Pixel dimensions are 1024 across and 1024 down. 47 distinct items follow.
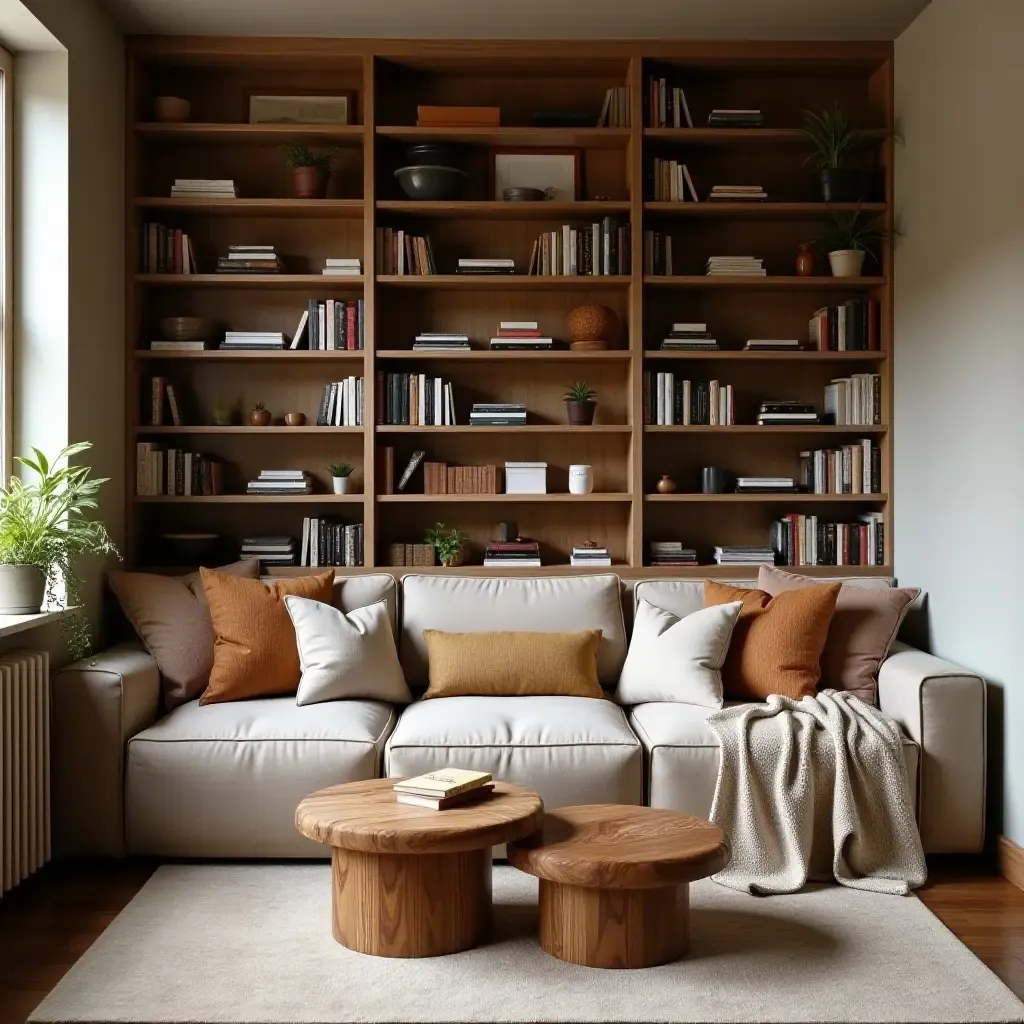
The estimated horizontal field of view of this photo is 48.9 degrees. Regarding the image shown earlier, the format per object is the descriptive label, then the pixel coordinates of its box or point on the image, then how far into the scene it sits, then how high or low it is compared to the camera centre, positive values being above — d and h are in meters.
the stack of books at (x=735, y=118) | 4.60 +1.61
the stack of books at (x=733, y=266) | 4.65 +1.01
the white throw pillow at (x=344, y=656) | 3.78 -0.50
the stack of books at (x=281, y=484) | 4.66 +0.11
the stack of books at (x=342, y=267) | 4.61 +1.00
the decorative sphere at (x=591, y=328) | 4.64 +0.75
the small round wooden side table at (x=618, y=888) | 2.61 -0.90
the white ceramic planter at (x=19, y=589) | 3.37 -0.24
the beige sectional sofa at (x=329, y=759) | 3.44 -0.77
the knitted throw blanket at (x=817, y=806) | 3.31 -0.88
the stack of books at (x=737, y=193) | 4.64 +1.31
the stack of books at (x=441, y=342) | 4.62 +0.69
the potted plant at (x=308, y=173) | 4.58 +1.38
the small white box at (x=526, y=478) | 4.71 +0.13
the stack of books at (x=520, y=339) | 4.63 +0.71
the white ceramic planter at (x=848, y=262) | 4.62 +1.02
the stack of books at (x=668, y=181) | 4.64 +1.36
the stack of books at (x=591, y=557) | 4.68 -0.20
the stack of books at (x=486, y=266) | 4.64 +1.01
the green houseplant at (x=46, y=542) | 3.38 -0.10
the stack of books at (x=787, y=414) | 4.66 +0.40
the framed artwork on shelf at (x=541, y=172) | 4.79 +1.44
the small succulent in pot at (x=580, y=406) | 4.67 +0.43
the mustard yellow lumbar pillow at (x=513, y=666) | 3.93 -0.55
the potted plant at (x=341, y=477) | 4.66 +0.14
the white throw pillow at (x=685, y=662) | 3.79 -0.52
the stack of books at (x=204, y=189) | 4.56 +1.30
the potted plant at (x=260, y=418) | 4.66 +0.38
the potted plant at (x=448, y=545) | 4.63 -0.15
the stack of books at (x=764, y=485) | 4.70 +0.10
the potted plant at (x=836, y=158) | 4.54 +1.43
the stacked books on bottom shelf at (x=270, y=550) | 4.65 -0.17
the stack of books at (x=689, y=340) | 4.65 +0.71
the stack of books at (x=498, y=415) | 4.66 +0.39
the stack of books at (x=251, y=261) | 4.59 +1.02
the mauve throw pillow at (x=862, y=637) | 3.90 -0.45
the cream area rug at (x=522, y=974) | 2.49 -1.11
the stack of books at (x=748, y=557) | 4.68 -0.20
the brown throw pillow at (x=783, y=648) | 3.82 -0.47
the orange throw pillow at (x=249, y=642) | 3.82 -0.46
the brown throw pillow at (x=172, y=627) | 3.87 -0.41
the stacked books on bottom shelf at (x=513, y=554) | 4.68 -0.18
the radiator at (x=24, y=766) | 3.11 -0.74
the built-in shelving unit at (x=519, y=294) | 4.59 +0.93
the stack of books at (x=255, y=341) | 4.60 +0.69
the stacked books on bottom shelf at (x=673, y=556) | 4.69 -0.19
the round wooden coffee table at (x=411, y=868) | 2.67 -0.88
